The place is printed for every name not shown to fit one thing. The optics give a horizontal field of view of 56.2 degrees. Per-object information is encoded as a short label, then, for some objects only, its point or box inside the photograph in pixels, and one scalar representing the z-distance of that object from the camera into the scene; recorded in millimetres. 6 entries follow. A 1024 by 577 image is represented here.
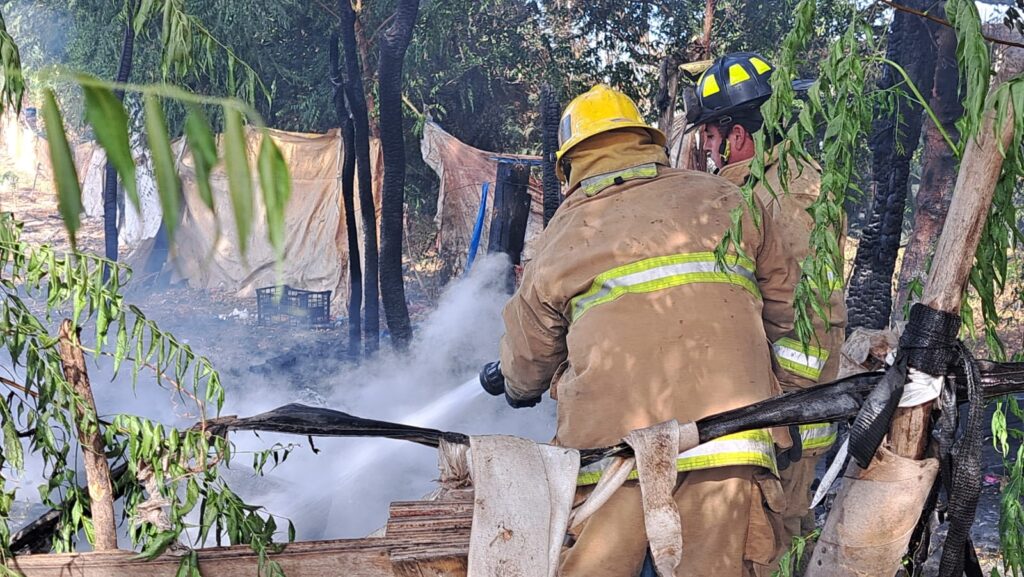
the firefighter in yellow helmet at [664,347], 2611
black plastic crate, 7000
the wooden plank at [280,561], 1896
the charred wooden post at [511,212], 6943
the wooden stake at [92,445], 2025
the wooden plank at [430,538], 1923
